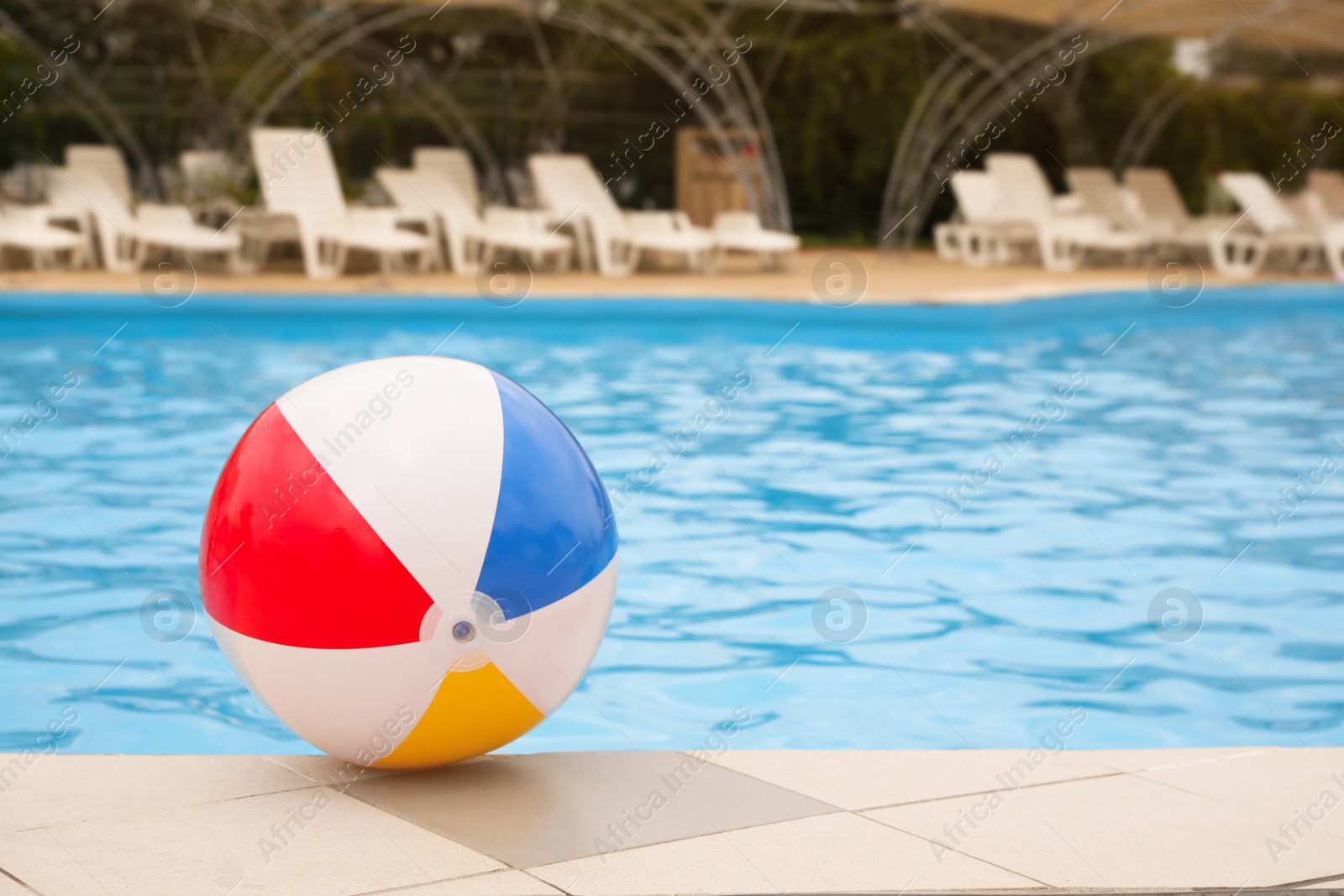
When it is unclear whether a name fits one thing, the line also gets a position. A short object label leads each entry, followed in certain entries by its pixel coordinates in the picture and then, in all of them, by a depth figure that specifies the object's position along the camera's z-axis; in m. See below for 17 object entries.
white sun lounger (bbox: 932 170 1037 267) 18.17
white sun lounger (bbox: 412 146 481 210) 17.00
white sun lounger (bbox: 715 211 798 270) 15.60
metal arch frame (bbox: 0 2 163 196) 18.95
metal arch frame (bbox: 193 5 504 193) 18.20
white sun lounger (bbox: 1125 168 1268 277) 17.23
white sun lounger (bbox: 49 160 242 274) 14.12
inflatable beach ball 2.47
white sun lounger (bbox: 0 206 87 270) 14.16
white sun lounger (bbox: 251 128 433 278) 14.34
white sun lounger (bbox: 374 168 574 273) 15.08
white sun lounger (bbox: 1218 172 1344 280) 17.25
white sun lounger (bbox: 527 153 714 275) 15.52
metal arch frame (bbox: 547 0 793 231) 16.83
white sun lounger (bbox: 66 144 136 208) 15.92
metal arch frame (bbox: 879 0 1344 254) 17.86
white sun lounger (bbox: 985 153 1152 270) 17.27
